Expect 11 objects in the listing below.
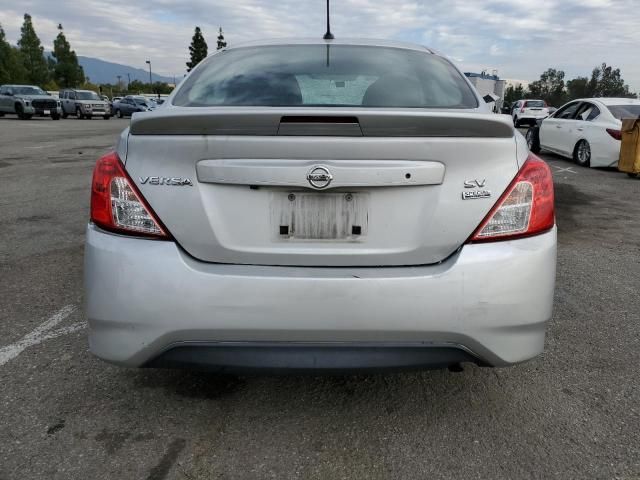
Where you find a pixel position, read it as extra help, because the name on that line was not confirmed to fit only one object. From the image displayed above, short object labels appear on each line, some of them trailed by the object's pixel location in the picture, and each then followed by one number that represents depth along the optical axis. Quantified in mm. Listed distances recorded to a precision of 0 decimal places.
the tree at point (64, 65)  87125
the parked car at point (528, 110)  29672
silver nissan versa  1984
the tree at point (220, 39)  98781
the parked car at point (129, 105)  40031
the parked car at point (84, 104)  34906
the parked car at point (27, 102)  31128
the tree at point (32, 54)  82188
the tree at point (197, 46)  96281
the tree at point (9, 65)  72688
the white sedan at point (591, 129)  10875
